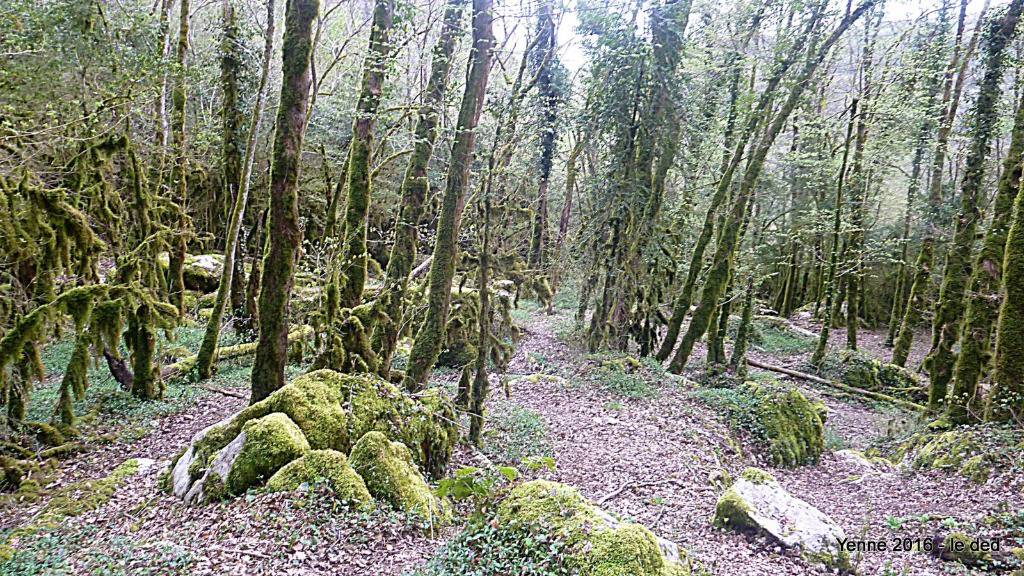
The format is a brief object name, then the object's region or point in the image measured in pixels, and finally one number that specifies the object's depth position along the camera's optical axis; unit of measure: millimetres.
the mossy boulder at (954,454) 6805
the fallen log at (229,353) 9047
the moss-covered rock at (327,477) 4855
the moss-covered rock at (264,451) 4922
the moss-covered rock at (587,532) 3865
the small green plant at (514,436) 7449
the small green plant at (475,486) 4672
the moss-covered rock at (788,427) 8930
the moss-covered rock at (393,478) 5117
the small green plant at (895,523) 5692
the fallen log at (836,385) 12188
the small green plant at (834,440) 9922
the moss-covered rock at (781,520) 5277
